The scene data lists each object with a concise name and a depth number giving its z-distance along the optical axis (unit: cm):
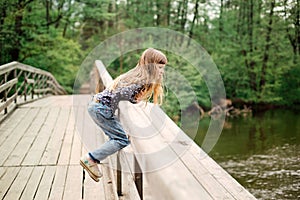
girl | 233
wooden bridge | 107
